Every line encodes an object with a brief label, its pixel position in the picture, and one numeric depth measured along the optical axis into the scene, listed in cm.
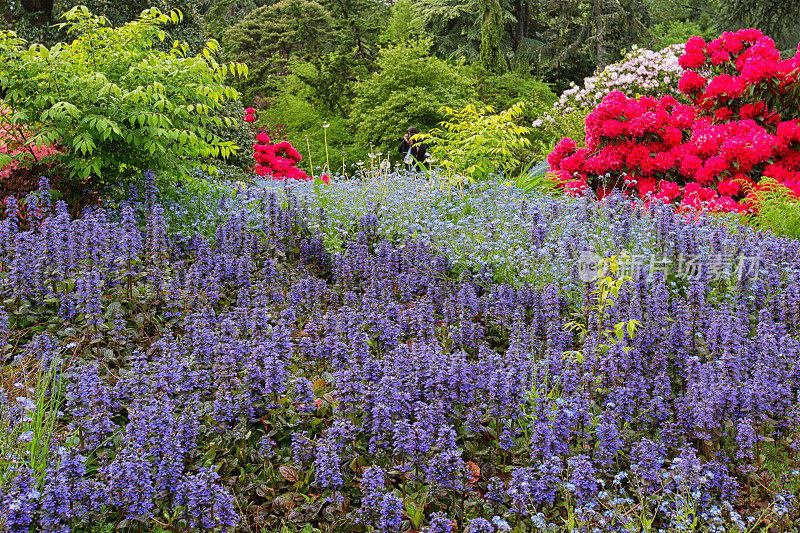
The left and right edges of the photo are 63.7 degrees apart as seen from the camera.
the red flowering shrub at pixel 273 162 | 1334
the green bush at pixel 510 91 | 1917
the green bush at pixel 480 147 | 904
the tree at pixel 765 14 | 1720
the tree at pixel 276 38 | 2027
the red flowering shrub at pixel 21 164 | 568
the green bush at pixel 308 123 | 1869
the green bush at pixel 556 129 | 1291
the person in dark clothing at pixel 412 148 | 1229
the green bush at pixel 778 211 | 640
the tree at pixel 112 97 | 536
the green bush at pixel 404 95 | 1647
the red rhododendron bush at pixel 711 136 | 761
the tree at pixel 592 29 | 2186
